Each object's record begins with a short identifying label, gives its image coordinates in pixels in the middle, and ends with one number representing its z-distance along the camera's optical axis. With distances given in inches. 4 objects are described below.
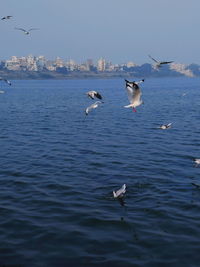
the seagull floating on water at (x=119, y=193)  740.6
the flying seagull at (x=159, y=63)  695.7
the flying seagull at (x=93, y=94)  739.4
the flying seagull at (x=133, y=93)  559.5
